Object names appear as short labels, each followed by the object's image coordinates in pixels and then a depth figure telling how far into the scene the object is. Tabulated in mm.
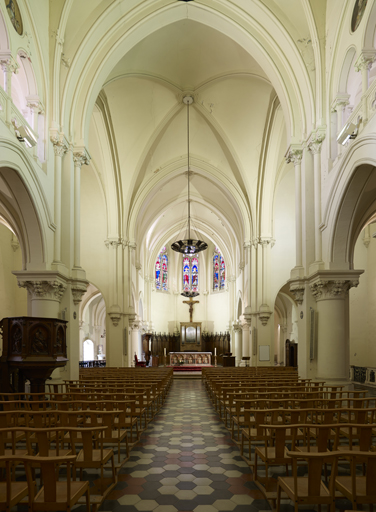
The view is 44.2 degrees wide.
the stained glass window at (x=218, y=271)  41031
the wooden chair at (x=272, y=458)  4527
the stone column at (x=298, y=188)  12999
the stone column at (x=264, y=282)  22219
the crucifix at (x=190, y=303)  39541
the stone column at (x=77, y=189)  13125
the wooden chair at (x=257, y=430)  5589
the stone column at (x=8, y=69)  9258
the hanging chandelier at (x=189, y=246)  23391
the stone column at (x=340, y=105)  11398
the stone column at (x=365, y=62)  9406
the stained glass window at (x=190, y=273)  42938
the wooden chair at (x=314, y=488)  3473
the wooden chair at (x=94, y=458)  4312
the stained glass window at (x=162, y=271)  41125
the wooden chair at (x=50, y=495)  3233
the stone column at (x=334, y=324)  11180
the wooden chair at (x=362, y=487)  3334
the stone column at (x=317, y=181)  12016
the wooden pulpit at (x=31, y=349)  7828
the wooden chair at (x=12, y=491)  3160
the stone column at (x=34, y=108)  11297
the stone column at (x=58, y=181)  12023
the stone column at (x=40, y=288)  11156
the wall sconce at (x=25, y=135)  9468
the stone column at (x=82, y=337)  33188
